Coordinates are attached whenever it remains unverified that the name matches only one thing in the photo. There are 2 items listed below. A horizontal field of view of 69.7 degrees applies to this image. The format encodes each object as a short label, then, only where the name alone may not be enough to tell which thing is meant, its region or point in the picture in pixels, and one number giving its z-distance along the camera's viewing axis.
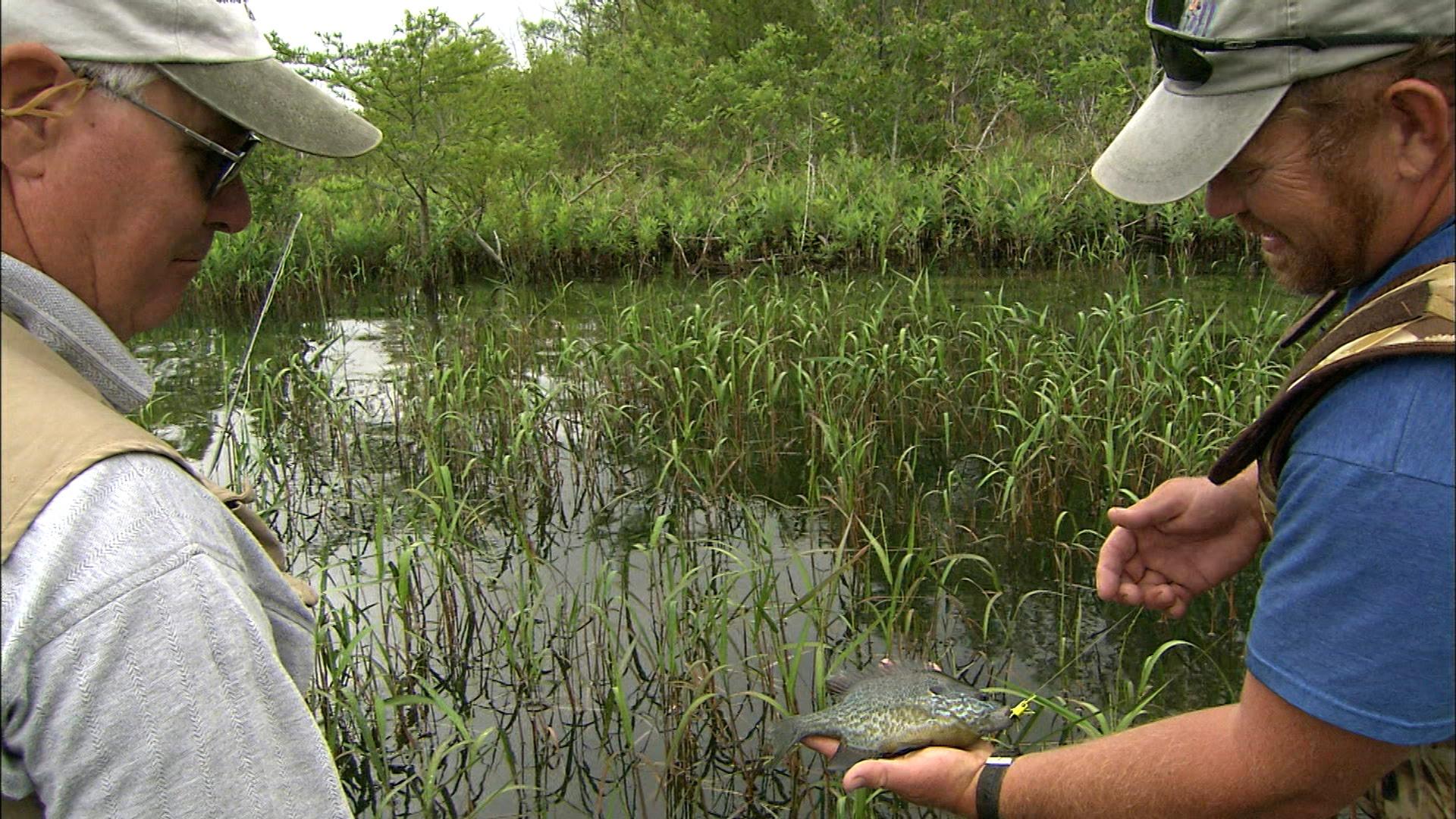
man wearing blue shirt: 1.25
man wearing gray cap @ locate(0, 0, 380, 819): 1.03
